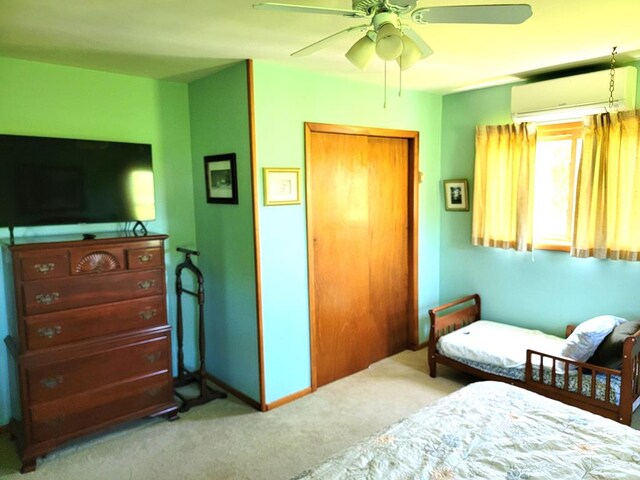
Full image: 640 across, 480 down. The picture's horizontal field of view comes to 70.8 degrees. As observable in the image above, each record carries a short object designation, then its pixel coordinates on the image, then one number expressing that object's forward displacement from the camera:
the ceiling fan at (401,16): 1.61
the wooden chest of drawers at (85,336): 2.60
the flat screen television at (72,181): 2.76
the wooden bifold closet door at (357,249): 3.54
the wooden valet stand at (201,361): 3.38
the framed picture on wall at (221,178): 3.23
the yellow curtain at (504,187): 3.70
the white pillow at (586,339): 2.92
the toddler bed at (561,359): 2.78
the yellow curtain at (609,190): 3.14
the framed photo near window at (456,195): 4.25
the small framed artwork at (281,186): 3.13
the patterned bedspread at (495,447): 1.62
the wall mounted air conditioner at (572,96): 3.06
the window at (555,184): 3.56
